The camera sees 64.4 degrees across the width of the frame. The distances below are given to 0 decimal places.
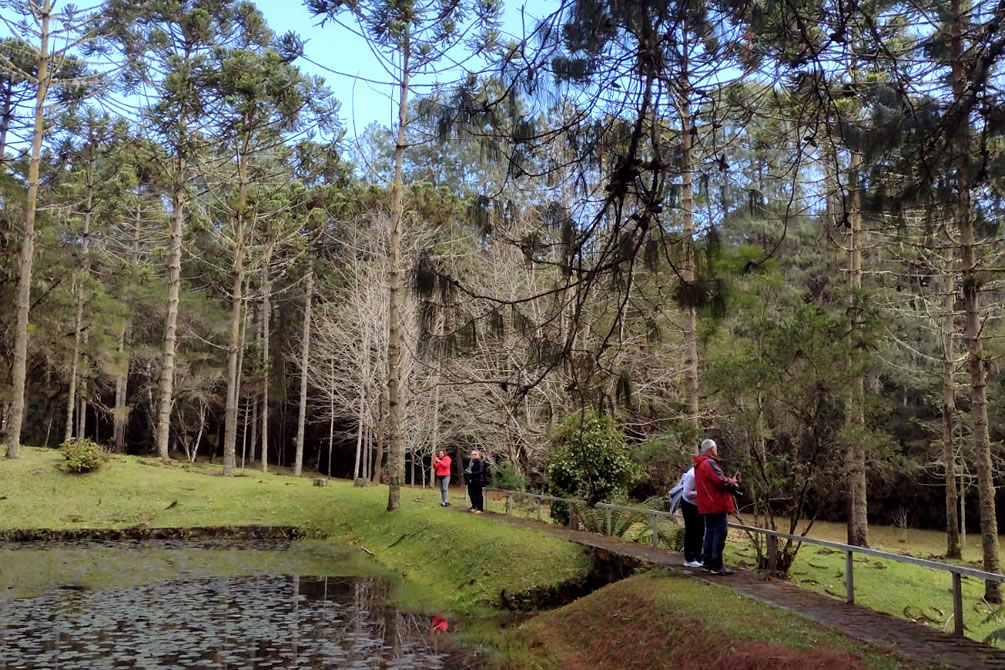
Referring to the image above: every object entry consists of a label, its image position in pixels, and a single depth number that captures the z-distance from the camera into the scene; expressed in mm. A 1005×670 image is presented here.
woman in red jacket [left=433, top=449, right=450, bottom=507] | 18438
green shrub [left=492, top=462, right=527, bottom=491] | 18953
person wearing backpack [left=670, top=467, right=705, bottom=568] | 9469
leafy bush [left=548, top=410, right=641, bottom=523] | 14641
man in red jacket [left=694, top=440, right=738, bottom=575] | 8805
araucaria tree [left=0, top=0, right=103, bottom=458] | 20641
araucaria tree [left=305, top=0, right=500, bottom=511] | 15883
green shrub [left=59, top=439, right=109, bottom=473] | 20109
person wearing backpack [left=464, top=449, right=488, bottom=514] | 16922
